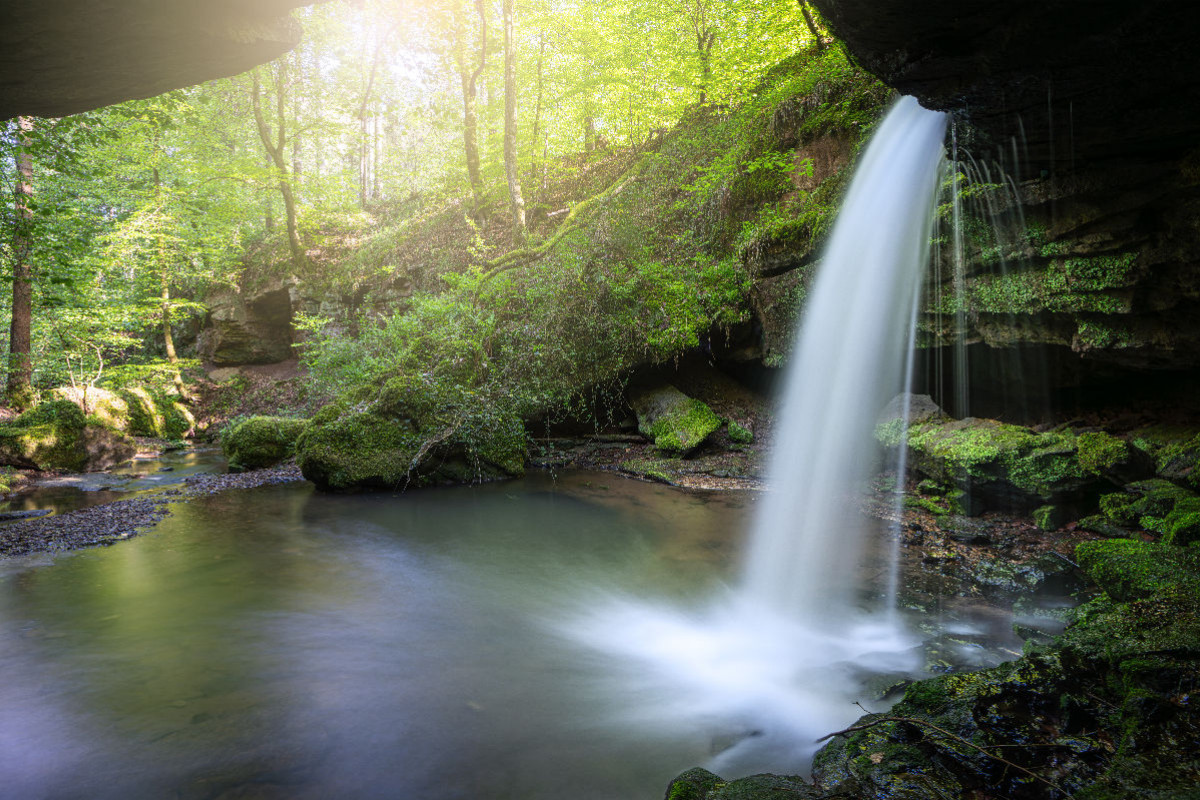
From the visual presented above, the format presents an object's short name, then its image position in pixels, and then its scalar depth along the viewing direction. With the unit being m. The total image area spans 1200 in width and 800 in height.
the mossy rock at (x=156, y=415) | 16.08
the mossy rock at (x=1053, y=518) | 6.43
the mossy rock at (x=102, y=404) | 13.65
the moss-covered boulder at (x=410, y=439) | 9.84
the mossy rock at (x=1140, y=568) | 3.78
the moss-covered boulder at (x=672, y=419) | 10.80
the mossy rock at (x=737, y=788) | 2.36
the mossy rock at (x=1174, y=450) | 5.78
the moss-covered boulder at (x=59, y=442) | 11.14
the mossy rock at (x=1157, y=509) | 4.89
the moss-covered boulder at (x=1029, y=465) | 6.27
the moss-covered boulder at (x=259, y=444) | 12.00
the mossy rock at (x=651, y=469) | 10.07
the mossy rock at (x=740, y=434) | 10.97
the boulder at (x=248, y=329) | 21.81
